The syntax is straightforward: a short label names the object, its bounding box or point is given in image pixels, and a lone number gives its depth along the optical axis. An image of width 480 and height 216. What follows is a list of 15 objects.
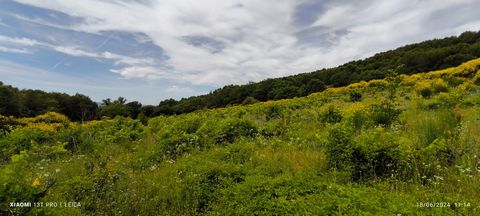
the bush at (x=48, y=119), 20.90
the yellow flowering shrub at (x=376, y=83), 23.20
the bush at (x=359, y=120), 7.86
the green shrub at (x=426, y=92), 14.14
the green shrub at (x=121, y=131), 10.73
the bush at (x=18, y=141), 8.56
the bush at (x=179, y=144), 7.59
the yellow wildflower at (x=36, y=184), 3.67
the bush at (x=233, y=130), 8.41
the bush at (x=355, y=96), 17.68
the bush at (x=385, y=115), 8.12
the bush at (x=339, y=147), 4.98
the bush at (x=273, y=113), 13.13
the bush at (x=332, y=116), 9.85
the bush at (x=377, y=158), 4.71
